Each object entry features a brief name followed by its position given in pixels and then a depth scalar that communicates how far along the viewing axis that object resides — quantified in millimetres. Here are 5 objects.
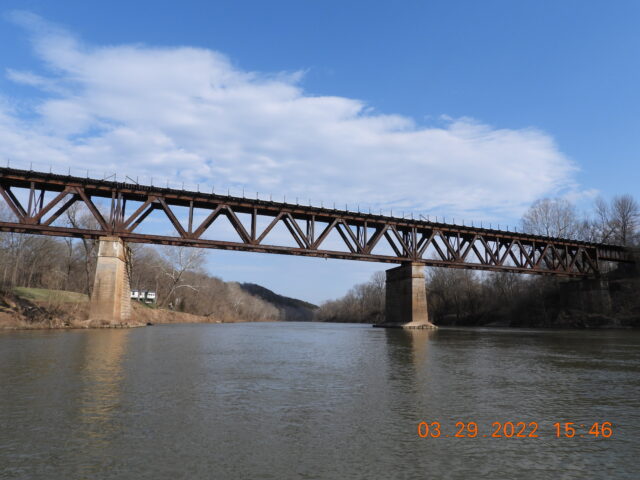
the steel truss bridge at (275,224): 36688
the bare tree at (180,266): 77644
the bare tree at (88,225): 54453
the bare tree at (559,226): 74438
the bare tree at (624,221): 74562
